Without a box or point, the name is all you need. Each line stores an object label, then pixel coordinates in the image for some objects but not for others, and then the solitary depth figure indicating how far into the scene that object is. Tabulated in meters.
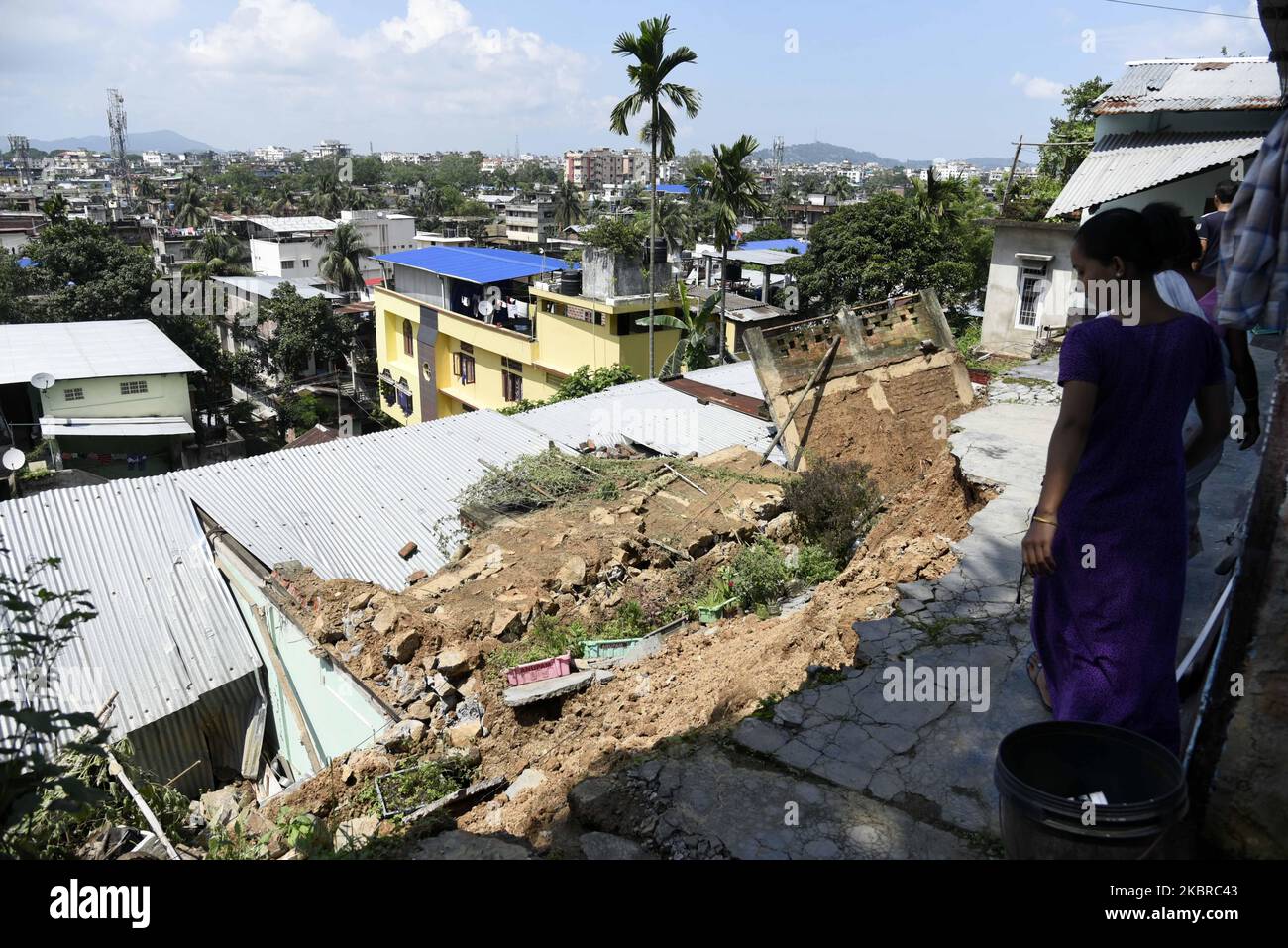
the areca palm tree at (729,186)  21.56
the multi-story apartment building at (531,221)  77.38
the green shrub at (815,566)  7.02
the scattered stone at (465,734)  5.68
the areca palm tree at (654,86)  20.00
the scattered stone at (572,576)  7.65
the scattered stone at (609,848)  3.07
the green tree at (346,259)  45.12
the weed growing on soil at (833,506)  7.40
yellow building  24.74
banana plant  22.28
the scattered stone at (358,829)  4.61
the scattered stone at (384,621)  7.05
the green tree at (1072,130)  25.25
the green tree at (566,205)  74.25
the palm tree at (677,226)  54.15
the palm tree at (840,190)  91.38
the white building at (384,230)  57.44
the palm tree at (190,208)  60.81
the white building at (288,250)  52.78
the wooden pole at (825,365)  9.77
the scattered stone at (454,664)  6.45
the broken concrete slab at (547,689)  5.65
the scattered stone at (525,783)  4.38
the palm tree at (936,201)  28.06
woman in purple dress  2.44
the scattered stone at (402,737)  5.71
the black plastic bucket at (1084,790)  2.07
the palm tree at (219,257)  42.31
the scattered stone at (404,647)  6.77
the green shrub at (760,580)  6.77
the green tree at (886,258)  27.44
